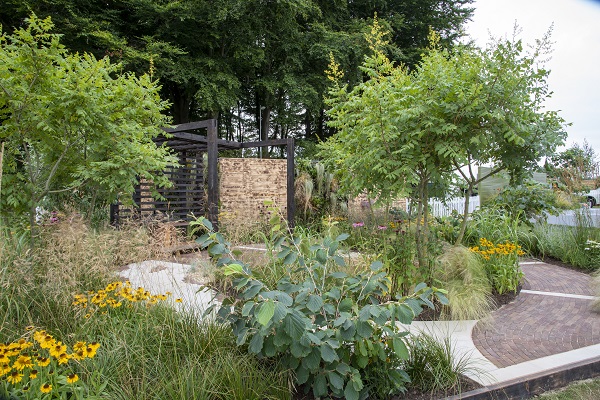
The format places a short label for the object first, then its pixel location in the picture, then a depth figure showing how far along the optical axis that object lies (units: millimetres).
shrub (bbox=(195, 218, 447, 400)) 1854
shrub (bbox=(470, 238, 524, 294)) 4449
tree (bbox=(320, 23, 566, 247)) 3916
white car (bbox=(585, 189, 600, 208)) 15629
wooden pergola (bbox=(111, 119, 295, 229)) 6582
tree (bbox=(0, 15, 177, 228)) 3490
